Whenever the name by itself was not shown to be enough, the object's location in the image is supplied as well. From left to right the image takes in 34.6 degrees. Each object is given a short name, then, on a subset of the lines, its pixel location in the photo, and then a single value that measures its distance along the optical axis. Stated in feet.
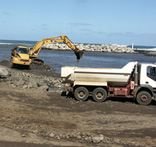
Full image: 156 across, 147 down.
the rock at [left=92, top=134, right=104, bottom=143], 23.80
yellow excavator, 87.71
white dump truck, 42.14
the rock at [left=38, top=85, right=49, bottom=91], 51.97
